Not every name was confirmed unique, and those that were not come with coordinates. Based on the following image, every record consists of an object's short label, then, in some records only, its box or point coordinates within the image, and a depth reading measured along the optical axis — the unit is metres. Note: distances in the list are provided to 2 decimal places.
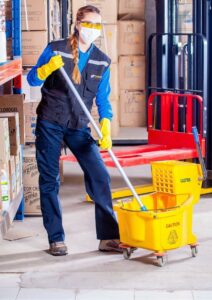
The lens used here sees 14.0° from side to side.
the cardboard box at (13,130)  6.75
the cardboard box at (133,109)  13.64
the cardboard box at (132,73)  13.56
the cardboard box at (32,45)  8.31
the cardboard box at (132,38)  13.42
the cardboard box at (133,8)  13.45
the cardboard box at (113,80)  12.78
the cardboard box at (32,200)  7.96
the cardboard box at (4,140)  6.22
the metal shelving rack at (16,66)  6.43
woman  6.40
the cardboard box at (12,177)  6.72
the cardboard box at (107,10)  12.54
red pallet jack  8.99
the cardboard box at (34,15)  8.31
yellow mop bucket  6.29
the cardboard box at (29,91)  8.17
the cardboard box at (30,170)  7.91
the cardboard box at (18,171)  7.12
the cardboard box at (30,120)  8.46
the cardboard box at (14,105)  7.02
